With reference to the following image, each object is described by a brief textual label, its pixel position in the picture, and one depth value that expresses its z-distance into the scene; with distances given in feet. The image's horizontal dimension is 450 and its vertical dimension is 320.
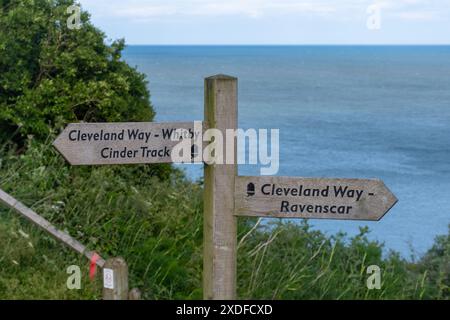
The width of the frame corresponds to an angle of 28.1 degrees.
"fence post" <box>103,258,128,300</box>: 18.81
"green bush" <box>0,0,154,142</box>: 30.89
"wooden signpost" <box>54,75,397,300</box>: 18.84
